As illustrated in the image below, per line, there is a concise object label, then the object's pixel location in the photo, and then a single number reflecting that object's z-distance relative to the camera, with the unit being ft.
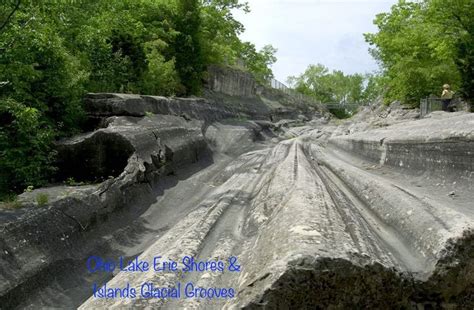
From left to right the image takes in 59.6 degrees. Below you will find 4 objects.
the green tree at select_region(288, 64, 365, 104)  279.49
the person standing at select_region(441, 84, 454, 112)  49.70
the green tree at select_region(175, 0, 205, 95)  57.57
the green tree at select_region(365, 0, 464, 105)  68.03
